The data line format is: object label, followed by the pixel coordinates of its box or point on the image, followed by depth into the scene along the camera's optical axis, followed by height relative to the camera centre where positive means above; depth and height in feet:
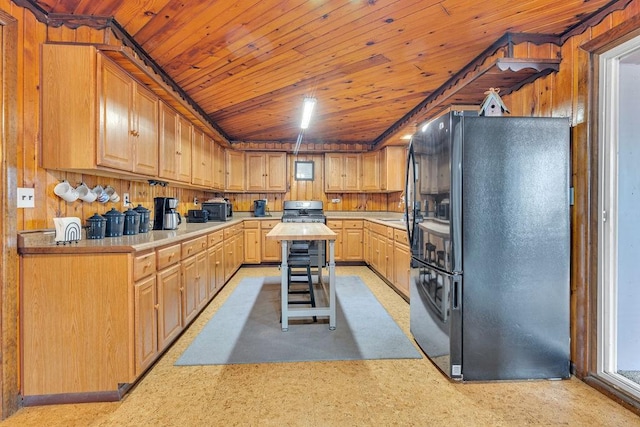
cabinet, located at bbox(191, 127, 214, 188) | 12.51 +2.36
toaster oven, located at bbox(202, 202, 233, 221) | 14.53 +0.10
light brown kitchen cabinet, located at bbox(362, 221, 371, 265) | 17.08 -1.71
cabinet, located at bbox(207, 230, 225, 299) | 11.20 -1.96
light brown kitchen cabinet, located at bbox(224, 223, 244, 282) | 13.61 -1.83
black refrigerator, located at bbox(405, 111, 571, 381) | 6.46 -0.77
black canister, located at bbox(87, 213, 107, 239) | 6.78 -0.33
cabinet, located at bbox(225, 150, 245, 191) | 17.98 +2.51
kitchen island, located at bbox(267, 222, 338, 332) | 8.42 -1.65
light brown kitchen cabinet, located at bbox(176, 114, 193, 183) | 10.92 +2.38
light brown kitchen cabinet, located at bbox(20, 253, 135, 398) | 5.75 -2.14
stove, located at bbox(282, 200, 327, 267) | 17.60 +0.05
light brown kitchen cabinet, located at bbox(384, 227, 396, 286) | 13.11 -2.01
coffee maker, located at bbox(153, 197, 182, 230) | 9.86 -0.06
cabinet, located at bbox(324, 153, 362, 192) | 18.99 +2.55
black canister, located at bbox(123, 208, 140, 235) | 7.92 -0.25
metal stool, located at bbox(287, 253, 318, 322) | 10.34 -1.75
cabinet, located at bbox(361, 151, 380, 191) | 18.78 +2.54
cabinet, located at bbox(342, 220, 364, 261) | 17.92 -1.80
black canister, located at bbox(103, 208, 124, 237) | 7.29 -0.26
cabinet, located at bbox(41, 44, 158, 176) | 6.25 +2.19
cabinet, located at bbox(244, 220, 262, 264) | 17.34 -1.73
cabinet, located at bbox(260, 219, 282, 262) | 17.49 -1.98
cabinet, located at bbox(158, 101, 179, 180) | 9.43 +2.30
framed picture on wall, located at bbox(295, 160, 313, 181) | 19.31 +2.67
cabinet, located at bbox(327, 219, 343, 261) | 17.87 -1.18
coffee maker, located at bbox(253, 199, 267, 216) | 18.53 +0.24
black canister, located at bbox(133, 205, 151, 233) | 8.59 -0.17
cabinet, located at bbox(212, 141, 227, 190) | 15.65 +2.50
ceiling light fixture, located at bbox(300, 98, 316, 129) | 10.73 +3.95
